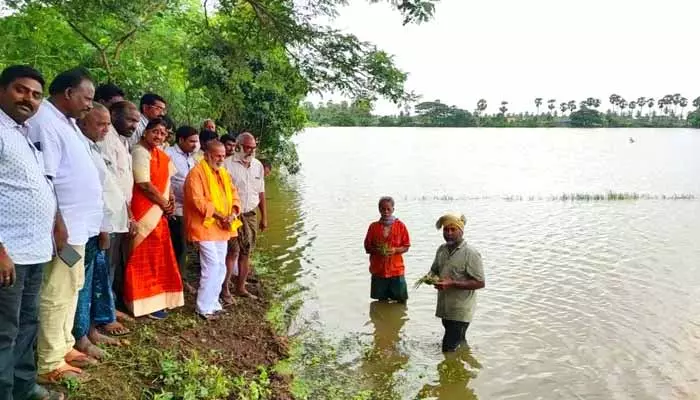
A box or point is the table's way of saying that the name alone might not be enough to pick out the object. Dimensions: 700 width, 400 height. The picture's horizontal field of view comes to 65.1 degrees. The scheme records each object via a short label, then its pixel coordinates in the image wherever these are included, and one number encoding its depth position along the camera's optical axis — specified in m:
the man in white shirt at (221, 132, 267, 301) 6.52
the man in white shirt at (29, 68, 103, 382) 3.34
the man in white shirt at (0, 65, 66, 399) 2.71
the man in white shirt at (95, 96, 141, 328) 4.38
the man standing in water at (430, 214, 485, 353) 5.58
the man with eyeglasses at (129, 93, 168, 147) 5.34
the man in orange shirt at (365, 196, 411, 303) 7.09
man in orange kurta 5.31
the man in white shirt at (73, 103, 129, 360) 3.96
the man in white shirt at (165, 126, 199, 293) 5.86
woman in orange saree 4.82
